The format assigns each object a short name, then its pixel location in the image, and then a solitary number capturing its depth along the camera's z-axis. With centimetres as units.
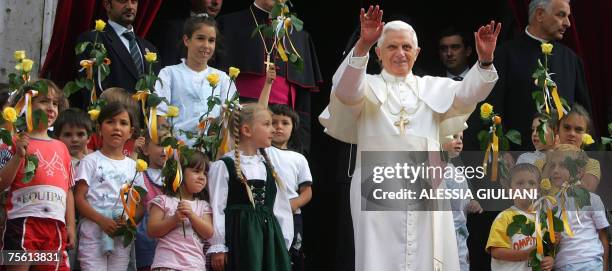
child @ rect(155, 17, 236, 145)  1750
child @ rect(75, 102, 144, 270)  1522
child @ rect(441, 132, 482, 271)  1700
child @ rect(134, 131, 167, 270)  1589
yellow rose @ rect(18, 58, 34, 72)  1487
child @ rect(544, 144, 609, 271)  1636
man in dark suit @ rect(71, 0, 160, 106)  1811
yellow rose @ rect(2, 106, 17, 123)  1409
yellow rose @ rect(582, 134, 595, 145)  1596
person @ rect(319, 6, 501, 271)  1467
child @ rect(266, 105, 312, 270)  1697
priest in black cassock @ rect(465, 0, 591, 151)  1941
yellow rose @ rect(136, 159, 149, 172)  1490
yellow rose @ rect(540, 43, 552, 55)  1662
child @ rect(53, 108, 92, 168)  1582
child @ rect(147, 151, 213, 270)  1516
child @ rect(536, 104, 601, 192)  1730
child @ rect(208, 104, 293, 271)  1538
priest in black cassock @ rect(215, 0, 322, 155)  1939
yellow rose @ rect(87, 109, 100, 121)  1559
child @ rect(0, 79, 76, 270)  1444
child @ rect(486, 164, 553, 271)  1637
